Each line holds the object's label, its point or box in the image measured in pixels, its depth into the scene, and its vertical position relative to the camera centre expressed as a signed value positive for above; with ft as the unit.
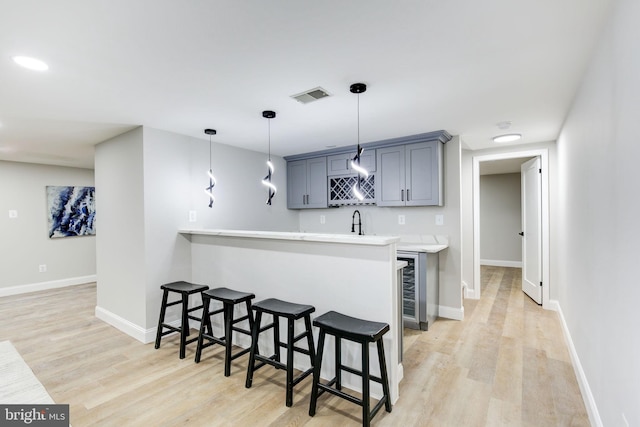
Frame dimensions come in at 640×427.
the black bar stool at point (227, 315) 8.52 -2.93
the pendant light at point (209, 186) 11.39 +1.07
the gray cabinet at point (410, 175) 12.30 +1.54
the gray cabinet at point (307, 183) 15.62 +1.53
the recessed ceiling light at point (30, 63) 6.02 +3.03
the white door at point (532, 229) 14.06 -0.87
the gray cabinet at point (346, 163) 13.80 +2.33
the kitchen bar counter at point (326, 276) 7.14 -1.70
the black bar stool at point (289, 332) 7.22 -2.99
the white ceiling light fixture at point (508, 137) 12.33 +2.98
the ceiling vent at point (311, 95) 7.79 +3.06
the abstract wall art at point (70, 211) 18.13 +0.21
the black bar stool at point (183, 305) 9.61 -3.02
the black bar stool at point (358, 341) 6.08 -2.79
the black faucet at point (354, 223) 14.82 -0.51
